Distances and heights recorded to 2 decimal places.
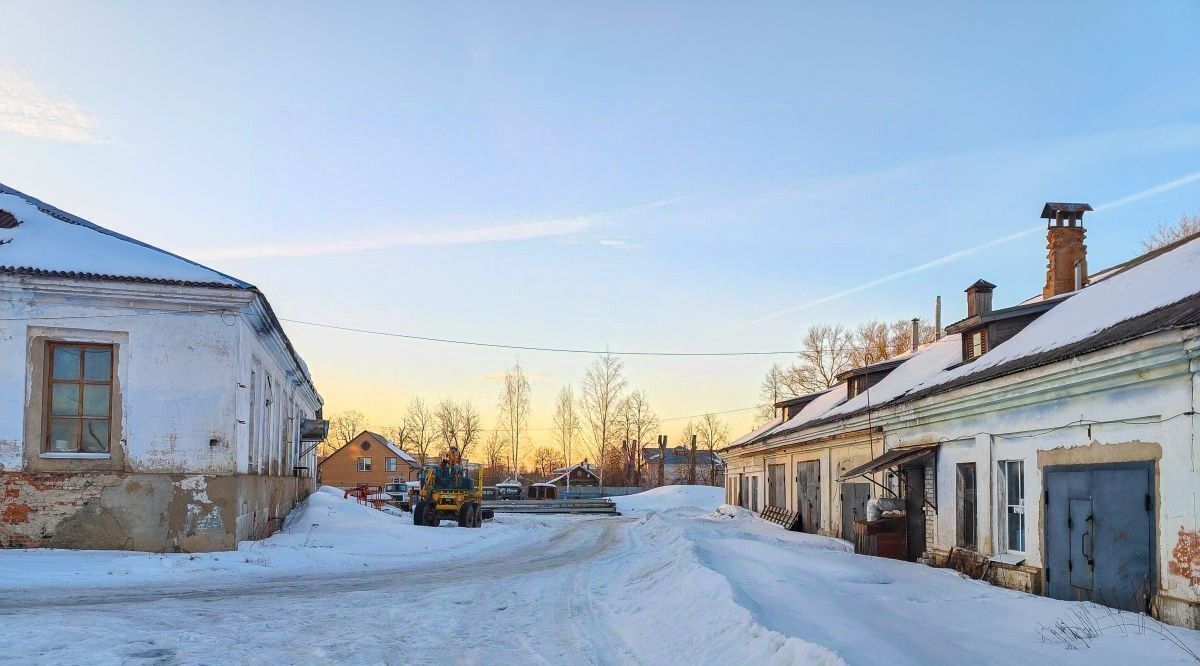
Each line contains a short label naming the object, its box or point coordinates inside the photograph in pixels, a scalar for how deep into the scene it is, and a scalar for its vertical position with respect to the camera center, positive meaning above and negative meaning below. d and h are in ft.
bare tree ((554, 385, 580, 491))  267.18 -7.86
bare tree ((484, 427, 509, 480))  311.88 -20.60
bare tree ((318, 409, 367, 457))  392.66 -13.09
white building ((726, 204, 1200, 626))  30.37 -1.66
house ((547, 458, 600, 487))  257.55 -21.43
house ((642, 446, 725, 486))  310.24 -24.22
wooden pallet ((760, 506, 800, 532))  90.79 -12.23
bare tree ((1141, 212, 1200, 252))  124.26 +25.01
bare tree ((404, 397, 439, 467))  355.15 -14.44
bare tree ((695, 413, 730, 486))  347.97 -11.95
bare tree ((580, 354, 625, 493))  259.60 -6.19
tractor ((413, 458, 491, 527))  97.19 -10.38
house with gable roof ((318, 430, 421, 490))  256.11 -17.27
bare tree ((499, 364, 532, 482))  263.49 -2.49
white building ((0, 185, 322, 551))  51.21 +0.39
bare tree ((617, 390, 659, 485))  269.85 -9.43
